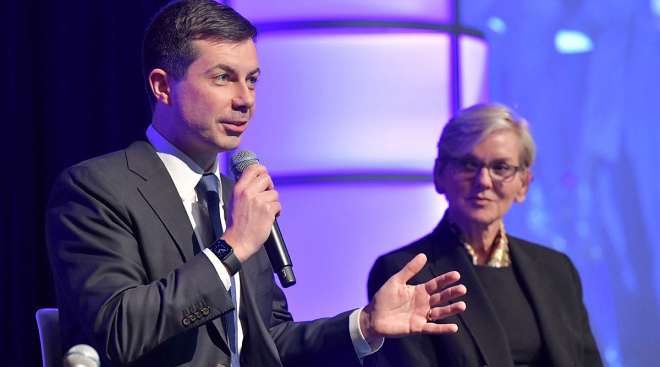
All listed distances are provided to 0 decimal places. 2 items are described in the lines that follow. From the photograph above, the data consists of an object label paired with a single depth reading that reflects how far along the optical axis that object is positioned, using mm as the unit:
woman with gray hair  6255
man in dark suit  5441
